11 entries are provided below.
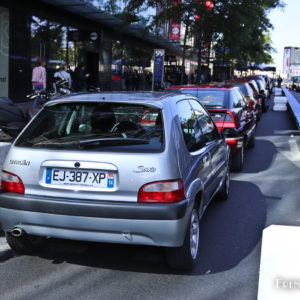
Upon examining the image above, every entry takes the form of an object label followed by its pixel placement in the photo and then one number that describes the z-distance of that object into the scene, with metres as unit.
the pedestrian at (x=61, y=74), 15.27
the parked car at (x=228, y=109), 8.38
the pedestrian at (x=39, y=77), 16.38
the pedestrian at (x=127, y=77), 32.84
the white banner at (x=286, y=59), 103.06
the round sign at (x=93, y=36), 26.83
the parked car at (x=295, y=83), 71.77
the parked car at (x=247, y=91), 14.16
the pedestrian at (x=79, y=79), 17.52
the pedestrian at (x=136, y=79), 34.19
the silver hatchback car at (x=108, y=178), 3.67
